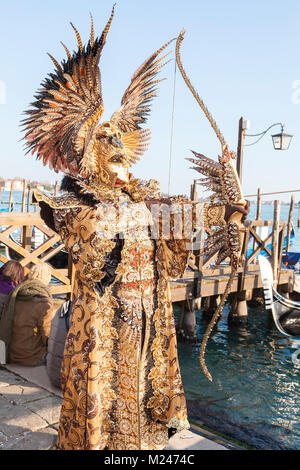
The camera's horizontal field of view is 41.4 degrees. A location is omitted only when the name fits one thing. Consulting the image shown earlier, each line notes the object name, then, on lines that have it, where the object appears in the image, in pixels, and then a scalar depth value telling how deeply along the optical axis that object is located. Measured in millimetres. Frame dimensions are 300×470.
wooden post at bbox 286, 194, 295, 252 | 21253
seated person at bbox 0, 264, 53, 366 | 4410
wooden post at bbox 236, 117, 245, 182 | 11241
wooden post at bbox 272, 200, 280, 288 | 12383
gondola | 10930
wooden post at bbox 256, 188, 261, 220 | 19606
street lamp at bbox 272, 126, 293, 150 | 12016
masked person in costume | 2500
